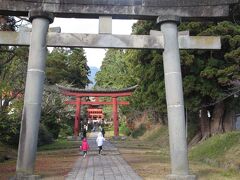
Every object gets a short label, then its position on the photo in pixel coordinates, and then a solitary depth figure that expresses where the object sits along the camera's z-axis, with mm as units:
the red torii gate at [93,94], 27206
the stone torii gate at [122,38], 7226
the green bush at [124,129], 33744
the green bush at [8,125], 12116
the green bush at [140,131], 31008
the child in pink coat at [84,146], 14101
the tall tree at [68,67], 34915
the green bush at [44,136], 19402
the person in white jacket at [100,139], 14363
